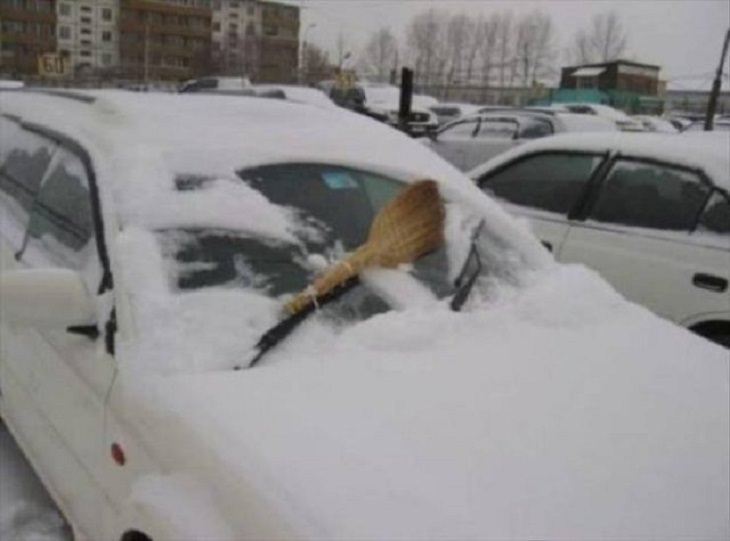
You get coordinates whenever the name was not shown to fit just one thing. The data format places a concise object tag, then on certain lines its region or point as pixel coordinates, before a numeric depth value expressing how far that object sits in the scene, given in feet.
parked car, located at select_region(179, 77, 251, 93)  75.82
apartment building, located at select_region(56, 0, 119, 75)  277.44
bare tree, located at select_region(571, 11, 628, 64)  320.29
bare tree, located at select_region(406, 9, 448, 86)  322.75
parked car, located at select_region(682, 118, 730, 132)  54.00
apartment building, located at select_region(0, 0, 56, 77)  257.75
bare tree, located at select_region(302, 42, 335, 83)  242.99
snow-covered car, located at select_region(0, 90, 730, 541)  5.95
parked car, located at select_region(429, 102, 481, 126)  110.32
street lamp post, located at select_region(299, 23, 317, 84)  282.77
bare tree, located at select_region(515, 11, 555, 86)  325.42
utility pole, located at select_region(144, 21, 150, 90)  228.39
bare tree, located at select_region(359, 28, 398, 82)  328.90
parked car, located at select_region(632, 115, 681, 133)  78.00
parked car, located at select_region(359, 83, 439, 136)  76.33
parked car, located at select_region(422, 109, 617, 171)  38.96
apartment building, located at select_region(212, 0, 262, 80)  266.57
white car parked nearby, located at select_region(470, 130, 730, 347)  14.11
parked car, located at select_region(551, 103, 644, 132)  62.55
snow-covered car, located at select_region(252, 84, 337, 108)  45.82
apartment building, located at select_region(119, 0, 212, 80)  281.74
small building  173.17
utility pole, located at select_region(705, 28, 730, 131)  81.45
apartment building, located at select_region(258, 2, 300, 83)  262.67
